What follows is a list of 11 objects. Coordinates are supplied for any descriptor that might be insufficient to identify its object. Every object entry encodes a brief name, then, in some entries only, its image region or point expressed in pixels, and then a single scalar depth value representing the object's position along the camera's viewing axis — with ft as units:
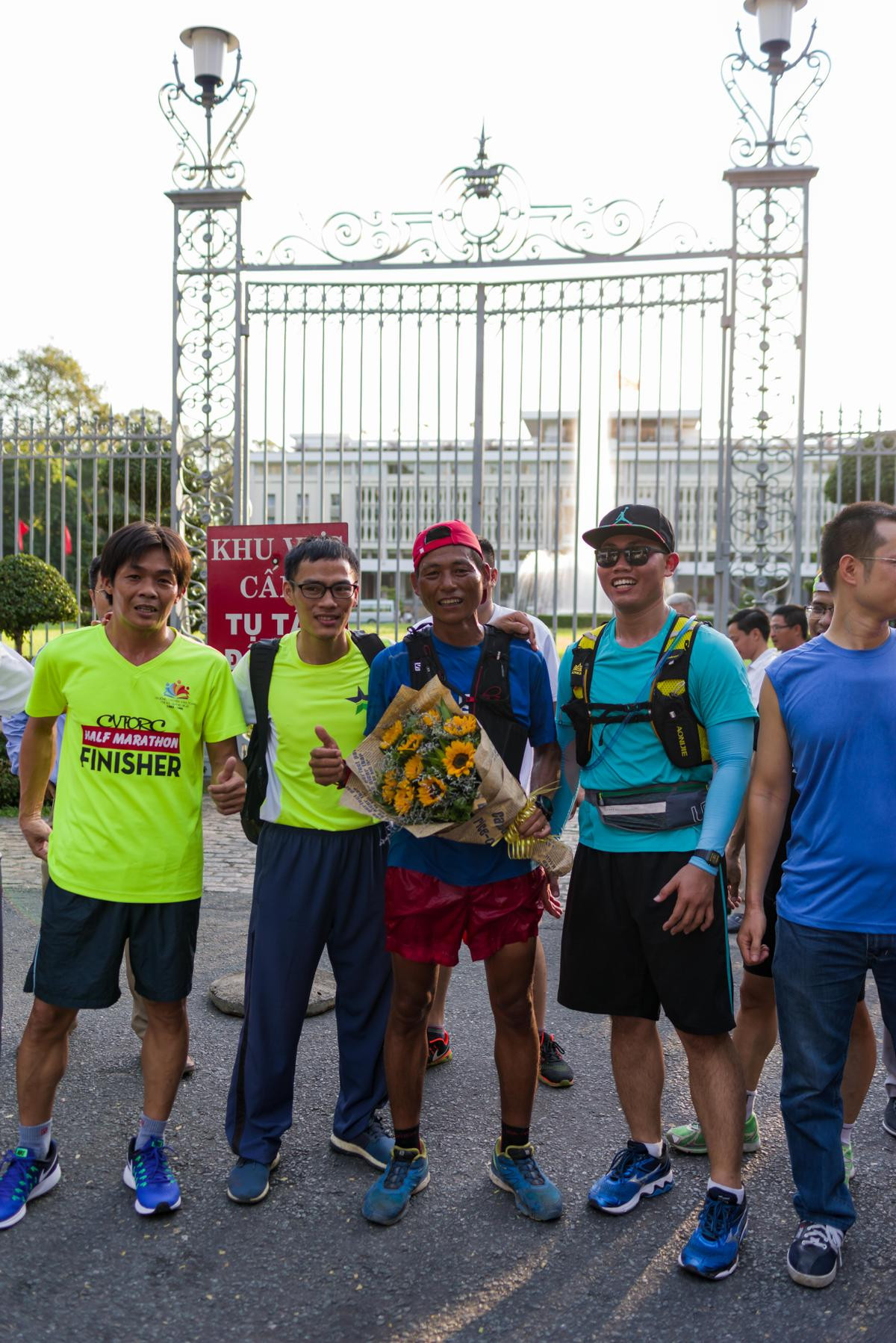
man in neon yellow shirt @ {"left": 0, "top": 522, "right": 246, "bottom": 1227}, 10.23
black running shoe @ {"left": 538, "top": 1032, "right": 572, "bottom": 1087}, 12.92
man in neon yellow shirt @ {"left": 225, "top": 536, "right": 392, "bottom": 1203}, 10.76
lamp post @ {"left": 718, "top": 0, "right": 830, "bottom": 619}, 26.66
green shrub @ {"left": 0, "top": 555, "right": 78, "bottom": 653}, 30.22
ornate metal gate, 27.32
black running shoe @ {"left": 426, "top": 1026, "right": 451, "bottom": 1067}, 13.44
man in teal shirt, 9.49
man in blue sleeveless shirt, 9.01
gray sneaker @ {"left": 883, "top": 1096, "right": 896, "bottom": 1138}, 11.69
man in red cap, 10.19
